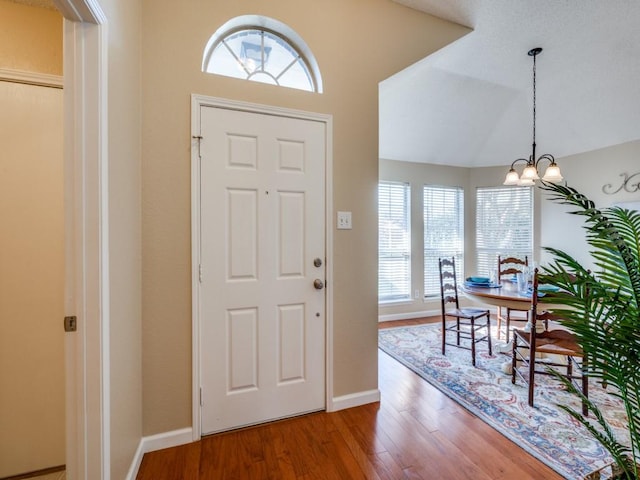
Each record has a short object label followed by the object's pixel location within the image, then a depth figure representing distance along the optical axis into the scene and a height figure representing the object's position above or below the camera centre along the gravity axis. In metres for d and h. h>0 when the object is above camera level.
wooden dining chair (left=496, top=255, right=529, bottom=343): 3.41 -0.41
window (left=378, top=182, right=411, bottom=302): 4.31 -0.08
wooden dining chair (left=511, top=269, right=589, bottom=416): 2.09 -0.79
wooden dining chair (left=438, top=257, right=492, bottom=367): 2.98 -0.80
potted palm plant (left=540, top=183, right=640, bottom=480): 0.91 -0.21
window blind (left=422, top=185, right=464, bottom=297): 4.57 +0.12
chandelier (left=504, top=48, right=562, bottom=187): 2.58 +0.56
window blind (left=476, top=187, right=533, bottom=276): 4.43 +0.19
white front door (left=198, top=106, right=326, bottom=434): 1.83 -0.20
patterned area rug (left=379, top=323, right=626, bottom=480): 1.69 -1.23
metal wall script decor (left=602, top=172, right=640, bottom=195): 3.42 +0.62
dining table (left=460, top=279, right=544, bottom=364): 2.47 -0.51
